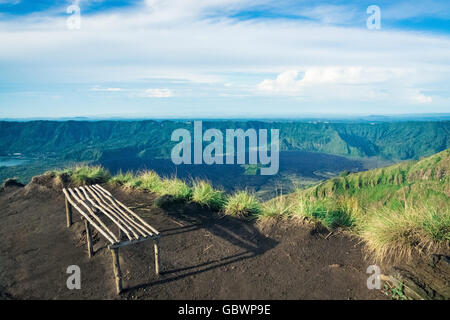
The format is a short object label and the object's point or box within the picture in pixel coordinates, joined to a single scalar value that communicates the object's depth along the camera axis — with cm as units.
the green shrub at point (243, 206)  861
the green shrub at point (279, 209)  793
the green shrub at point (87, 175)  1249
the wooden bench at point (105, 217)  522
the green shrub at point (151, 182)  1090
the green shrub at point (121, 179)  1218
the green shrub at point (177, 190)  962
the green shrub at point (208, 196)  920
